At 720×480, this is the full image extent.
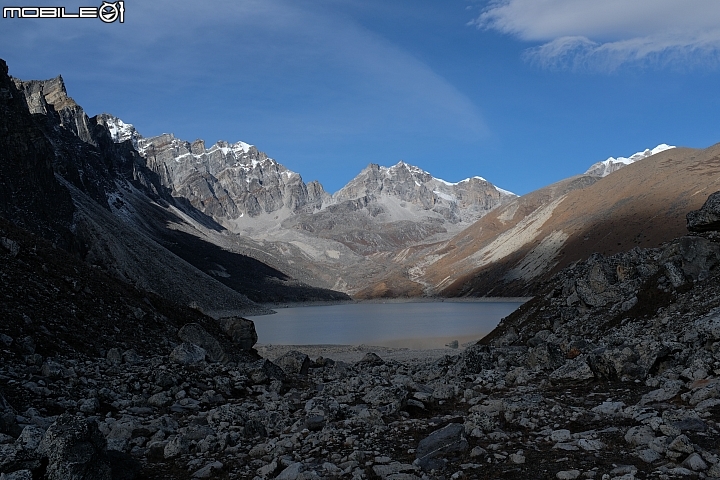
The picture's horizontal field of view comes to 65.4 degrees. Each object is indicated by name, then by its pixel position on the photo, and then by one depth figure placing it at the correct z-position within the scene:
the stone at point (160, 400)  14.84
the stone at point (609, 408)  10.27
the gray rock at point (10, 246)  22.88
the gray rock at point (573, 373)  13.62
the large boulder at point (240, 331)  30.94
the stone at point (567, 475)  7.29
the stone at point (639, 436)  8.22
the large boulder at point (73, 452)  7.64
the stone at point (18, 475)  7.20
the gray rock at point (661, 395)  10.52
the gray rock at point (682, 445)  7.40
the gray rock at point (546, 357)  16.70
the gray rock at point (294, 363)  25.64
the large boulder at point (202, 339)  25.56
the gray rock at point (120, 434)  10.37
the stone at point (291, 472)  8.33
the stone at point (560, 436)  8.96
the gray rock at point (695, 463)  6.99
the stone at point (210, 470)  8.88
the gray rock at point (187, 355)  19.96
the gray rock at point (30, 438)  8.20
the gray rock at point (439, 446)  8.52
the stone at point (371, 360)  30.47
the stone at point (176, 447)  10.02
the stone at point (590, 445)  8.34
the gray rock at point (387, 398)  12.48
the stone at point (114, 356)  18.56
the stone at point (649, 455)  7.58
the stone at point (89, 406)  12.97
